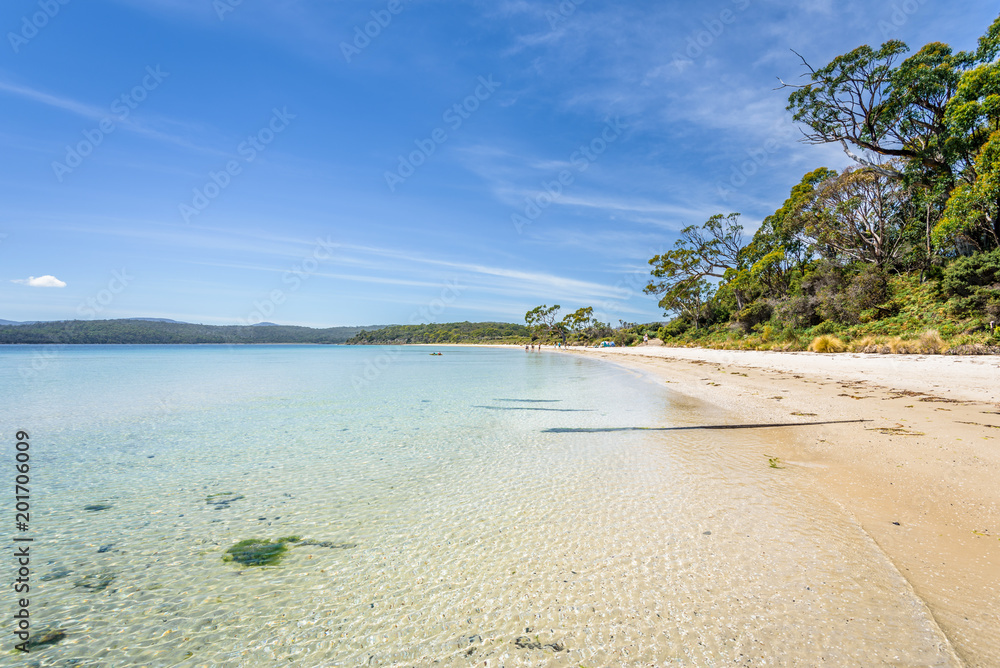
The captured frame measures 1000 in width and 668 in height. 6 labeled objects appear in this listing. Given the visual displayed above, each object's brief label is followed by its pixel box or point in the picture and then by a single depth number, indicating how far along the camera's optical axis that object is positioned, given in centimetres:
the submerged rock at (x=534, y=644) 241
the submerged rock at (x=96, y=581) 319
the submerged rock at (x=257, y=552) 354
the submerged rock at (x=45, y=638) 252
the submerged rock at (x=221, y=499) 483
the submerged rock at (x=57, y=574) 331
